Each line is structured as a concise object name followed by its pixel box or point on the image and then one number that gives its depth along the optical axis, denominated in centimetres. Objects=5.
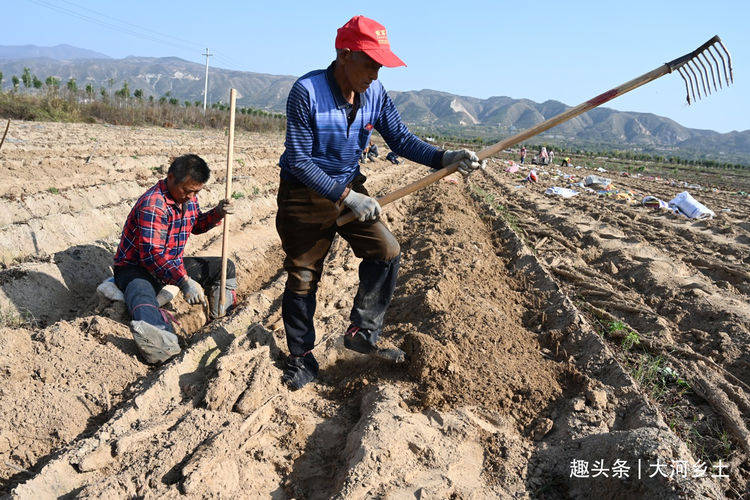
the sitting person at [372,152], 1725
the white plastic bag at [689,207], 1045
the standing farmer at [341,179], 256
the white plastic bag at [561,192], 1283
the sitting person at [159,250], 335
